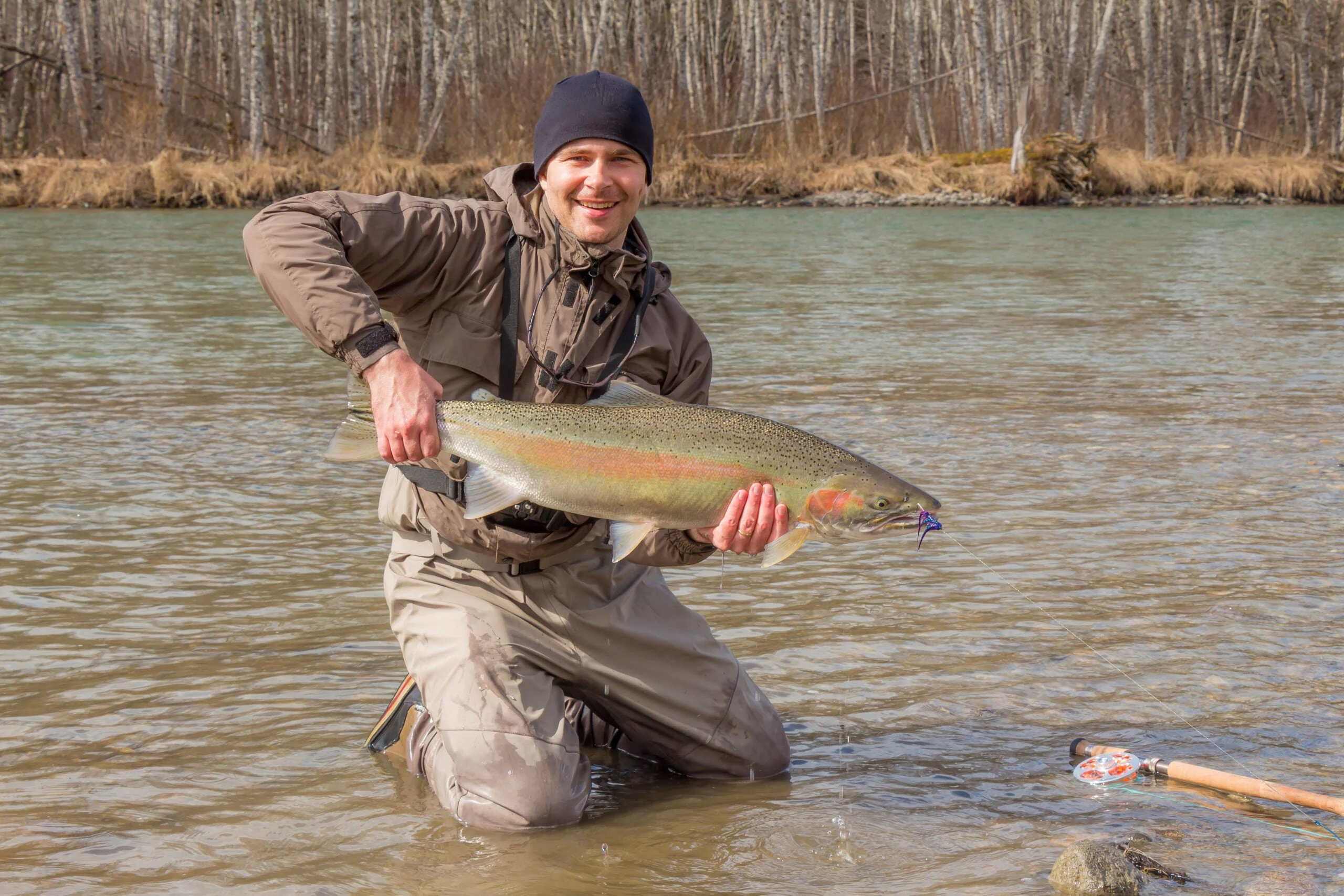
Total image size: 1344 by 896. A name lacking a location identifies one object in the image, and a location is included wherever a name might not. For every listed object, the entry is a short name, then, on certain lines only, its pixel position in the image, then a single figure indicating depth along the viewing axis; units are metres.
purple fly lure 3.60
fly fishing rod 3.74
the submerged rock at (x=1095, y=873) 3.25
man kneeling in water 3.74
